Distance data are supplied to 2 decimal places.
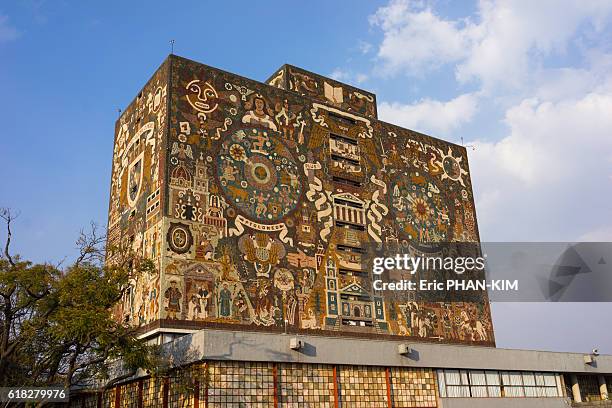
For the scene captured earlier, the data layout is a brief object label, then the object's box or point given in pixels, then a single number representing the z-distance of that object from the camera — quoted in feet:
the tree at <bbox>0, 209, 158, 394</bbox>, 55.67
